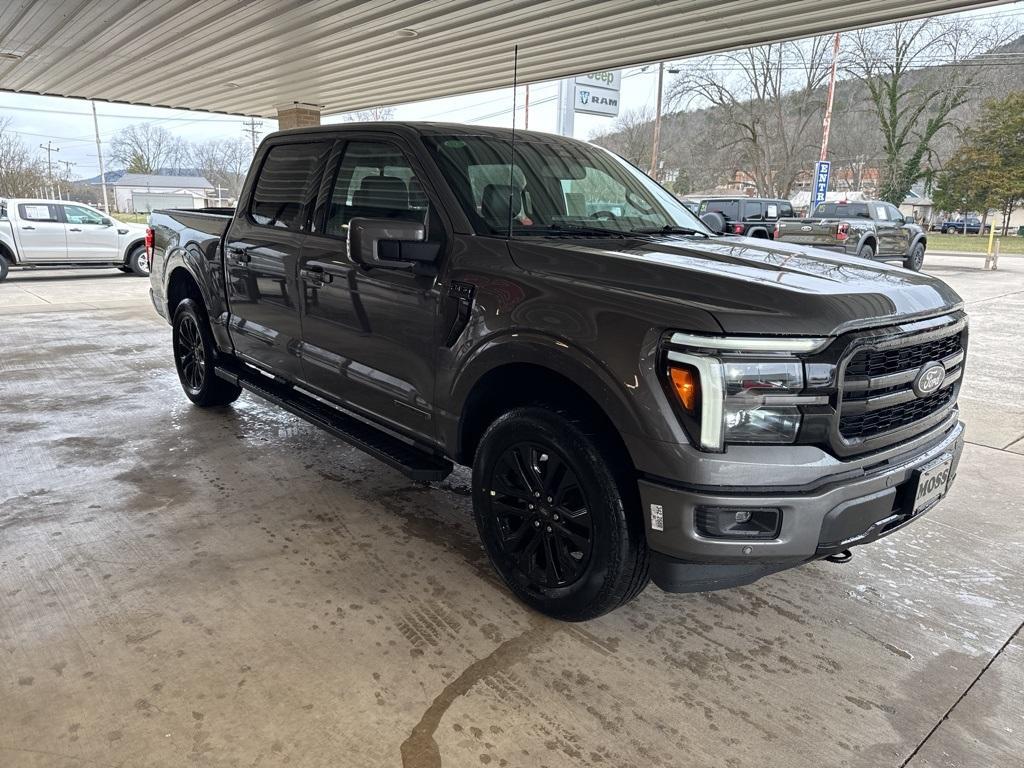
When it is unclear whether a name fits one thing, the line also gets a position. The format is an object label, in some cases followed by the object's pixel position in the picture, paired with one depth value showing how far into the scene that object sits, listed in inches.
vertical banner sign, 978.0
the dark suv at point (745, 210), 752.3
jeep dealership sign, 658.8
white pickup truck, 554.9
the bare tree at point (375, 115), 1161.4
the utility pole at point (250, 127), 2275.6
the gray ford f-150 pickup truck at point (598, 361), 83.7
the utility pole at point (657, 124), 1256.2
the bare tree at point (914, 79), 1588.3
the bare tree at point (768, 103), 1679.4
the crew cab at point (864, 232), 637.9
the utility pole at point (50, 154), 2390.4
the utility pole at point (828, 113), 1082.7
